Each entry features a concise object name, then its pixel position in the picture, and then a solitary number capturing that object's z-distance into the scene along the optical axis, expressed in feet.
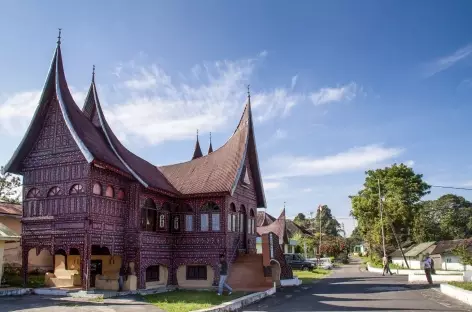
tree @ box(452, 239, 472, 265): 81.14
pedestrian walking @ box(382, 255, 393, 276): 113.50
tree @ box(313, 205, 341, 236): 306.76
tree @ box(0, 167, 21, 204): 126.52
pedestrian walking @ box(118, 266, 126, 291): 60.39
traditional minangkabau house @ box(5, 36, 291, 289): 58.80
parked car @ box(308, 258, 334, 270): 156.87
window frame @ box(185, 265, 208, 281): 71.18
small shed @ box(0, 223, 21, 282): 60.18
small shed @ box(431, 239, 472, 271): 136.67
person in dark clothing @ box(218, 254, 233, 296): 58.61
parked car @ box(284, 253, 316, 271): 133.97
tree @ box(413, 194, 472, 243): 180.13
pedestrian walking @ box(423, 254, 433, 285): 77.66
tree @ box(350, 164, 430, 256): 165.27
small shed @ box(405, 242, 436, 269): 146.50
